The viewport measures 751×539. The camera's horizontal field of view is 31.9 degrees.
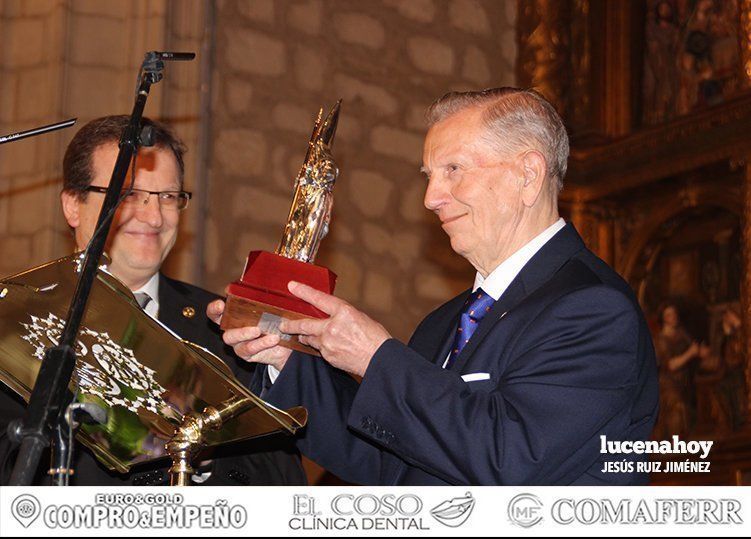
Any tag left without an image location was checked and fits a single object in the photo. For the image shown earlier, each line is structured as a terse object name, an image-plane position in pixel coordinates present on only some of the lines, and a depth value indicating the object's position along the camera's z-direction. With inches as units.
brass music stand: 113.8
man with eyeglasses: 170.2
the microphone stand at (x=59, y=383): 94.7
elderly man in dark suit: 115.5
